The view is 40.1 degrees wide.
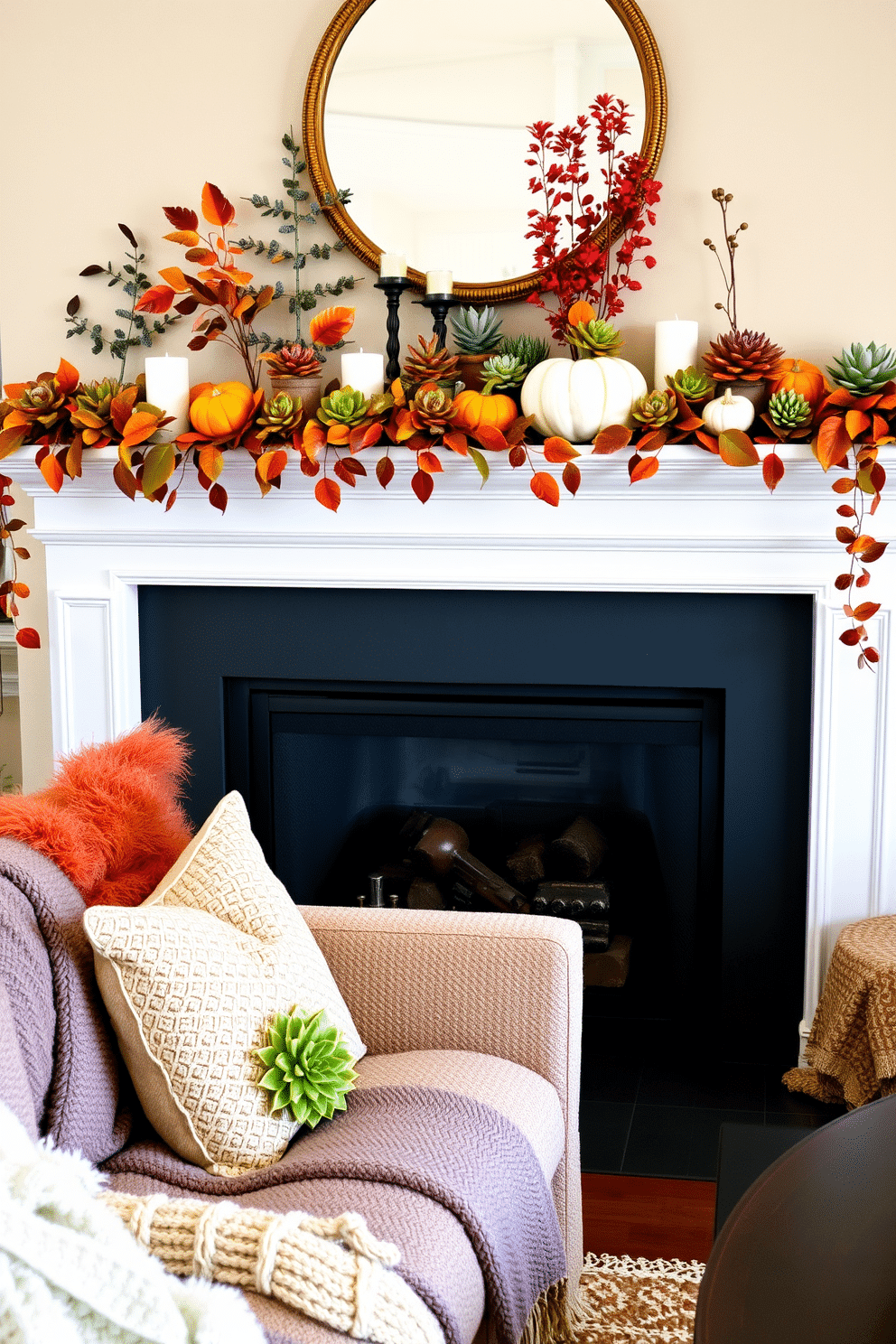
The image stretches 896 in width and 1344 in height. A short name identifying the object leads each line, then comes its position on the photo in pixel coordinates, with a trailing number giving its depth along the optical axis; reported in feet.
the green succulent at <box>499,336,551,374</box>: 7.53
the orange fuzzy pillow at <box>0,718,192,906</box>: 5.08
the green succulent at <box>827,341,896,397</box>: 6.94
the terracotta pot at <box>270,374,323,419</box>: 7.66
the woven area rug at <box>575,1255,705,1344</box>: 5.66
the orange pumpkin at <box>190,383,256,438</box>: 7.45
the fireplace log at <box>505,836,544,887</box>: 8.76
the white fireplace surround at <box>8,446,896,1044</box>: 7.48
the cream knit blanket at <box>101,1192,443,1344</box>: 3.66
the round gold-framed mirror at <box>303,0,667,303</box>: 7.61
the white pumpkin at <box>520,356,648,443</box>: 7.13
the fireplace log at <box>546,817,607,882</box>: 8.63
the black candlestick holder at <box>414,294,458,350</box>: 7.39
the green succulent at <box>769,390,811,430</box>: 7.01
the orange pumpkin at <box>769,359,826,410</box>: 7.13
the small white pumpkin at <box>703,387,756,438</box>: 7.07
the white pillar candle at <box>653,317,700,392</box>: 7.32
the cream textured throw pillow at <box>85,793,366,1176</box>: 4.58
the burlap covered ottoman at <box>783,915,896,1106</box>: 6.92
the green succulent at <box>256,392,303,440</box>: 7.38
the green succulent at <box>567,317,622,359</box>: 7.18
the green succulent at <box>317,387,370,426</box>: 7.25
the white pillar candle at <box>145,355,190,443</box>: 7.64
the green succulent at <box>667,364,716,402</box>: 7.15
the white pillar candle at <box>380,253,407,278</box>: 7.37
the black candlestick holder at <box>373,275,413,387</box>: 7.52
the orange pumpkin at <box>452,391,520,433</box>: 7.25
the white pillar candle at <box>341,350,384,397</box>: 7.50
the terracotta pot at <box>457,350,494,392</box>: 7.59
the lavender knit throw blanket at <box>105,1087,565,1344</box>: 4.38
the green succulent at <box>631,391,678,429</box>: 7.07
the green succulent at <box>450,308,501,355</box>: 7.62
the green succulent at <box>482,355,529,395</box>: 7.33
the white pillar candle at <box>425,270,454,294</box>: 7.33
